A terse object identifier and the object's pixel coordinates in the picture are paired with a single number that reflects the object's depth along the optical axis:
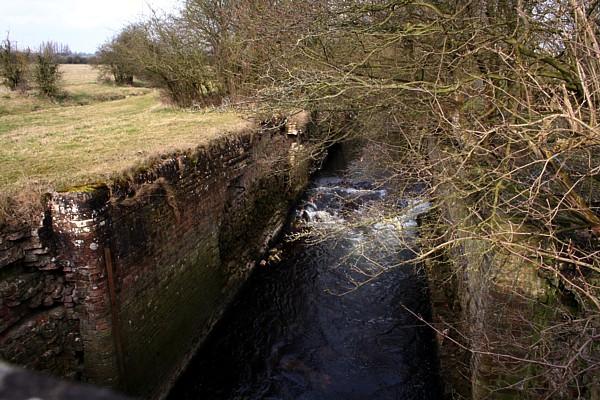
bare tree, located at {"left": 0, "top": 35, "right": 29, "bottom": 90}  21.78
